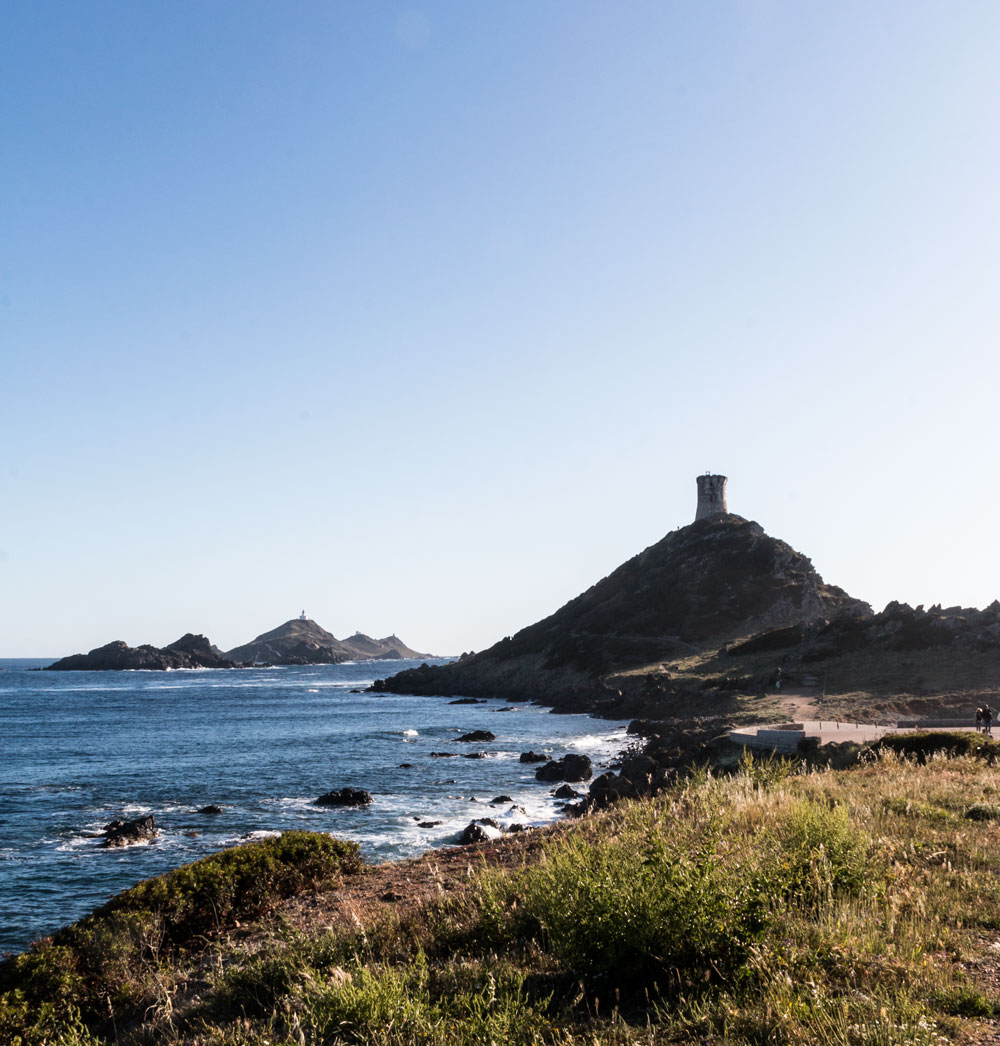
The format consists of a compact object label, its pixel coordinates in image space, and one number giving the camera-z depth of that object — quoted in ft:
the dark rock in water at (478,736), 194.18
